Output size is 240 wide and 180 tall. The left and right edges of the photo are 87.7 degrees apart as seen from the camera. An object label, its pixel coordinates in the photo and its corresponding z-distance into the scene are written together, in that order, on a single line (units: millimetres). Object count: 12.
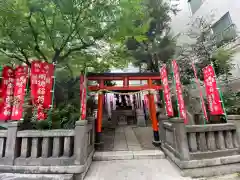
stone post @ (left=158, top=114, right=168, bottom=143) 5429
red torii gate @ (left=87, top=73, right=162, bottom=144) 6160
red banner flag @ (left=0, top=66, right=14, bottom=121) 4352
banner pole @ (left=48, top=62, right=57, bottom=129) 4134
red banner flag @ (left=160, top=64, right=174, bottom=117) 5075
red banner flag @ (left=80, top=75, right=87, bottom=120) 4645
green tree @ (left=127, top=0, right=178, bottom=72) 10406
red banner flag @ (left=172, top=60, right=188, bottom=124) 4439
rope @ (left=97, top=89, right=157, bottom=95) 6073
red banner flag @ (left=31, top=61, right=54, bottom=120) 4289
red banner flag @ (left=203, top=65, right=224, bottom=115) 4512
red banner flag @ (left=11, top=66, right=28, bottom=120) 4277
